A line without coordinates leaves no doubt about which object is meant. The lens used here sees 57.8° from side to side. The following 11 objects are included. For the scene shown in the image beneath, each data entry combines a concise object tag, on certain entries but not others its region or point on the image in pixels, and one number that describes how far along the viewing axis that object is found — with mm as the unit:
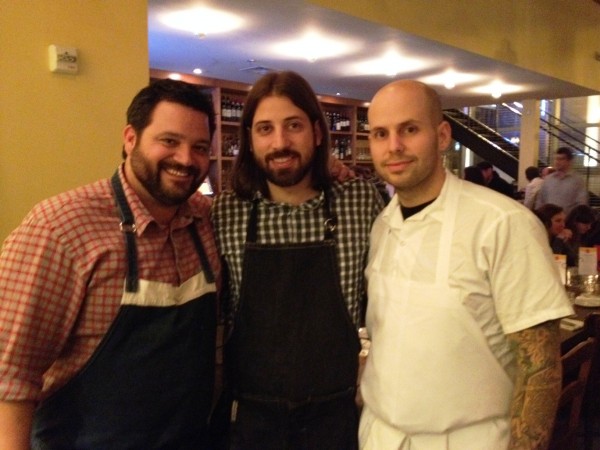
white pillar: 8961
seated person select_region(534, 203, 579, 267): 4328
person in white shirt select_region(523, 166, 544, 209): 6859
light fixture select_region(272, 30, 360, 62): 4734
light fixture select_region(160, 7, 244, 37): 3911
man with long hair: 1538
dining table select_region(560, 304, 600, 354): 2588
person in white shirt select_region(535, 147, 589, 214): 6449
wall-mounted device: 2592
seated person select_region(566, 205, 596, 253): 4844
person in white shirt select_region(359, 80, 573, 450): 1295
